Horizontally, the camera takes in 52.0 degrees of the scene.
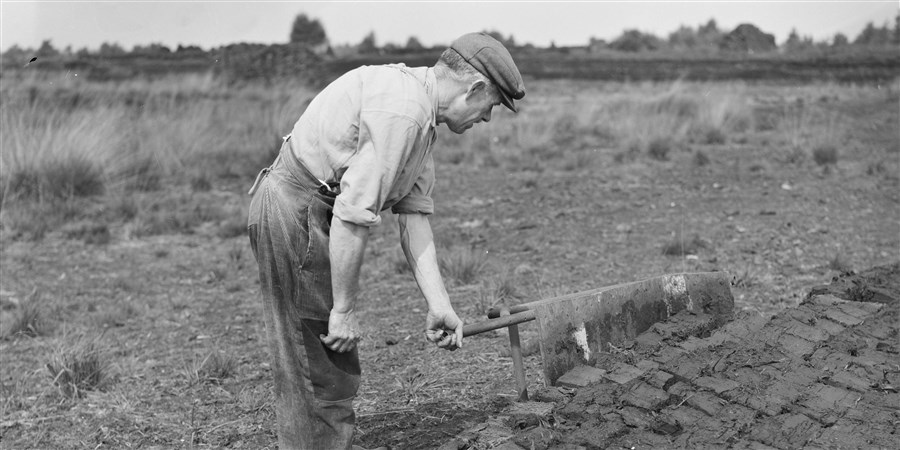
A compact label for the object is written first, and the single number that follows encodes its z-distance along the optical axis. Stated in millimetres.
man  3092
